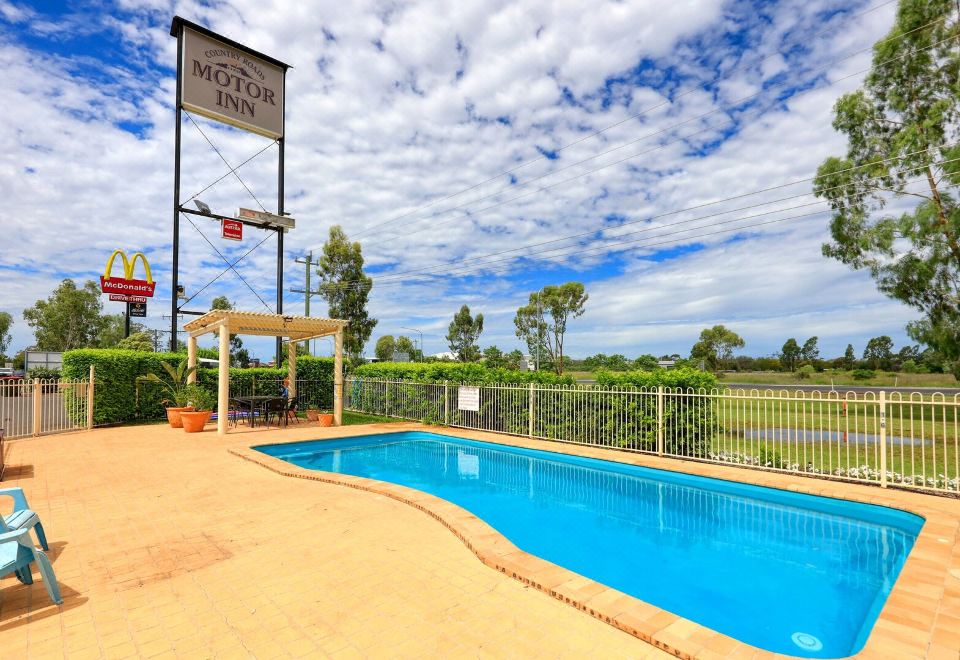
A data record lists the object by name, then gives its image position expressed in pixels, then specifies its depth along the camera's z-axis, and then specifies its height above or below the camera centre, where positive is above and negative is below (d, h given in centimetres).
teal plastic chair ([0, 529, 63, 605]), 316 -140
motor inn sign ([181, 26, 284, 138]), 1786 +1091
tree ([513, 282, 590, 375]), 4256 +387
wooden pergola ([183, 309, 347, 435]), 1226 +74
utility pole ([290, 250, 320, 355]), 2477 +350
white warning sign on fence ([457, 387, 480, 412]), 1327 -127
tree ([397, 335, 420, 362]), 7006 +139
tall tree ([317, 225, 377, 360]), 2466 +392
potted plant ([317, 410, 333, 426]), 1398 -191
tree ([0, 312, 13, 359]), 5138 +311
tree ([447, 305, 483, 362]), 5666 +271
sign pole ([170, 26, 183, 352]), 1750 +642
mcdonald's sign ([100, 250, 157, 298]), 2356 +370
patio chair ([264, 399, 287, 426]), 1397 -160
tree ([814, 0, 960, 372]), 1639 +718
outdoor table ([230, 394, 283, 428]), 1353 -138
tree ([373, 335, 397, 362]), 6919 +95
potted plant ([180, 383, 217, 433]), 1227 -151
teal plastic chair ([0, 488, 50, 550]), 374 -134
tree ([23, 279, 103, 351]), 3934 +317
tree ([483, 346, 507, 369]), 4560 +10
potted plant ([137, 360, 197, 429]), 1313 -103
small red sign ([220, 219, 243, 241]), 1933 +520
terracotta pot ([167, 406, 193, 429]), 1303 -173
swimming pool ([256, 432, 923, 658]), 414 -231
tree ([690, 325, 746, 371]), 6595 +177
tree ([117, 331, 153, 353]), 1966 +50
